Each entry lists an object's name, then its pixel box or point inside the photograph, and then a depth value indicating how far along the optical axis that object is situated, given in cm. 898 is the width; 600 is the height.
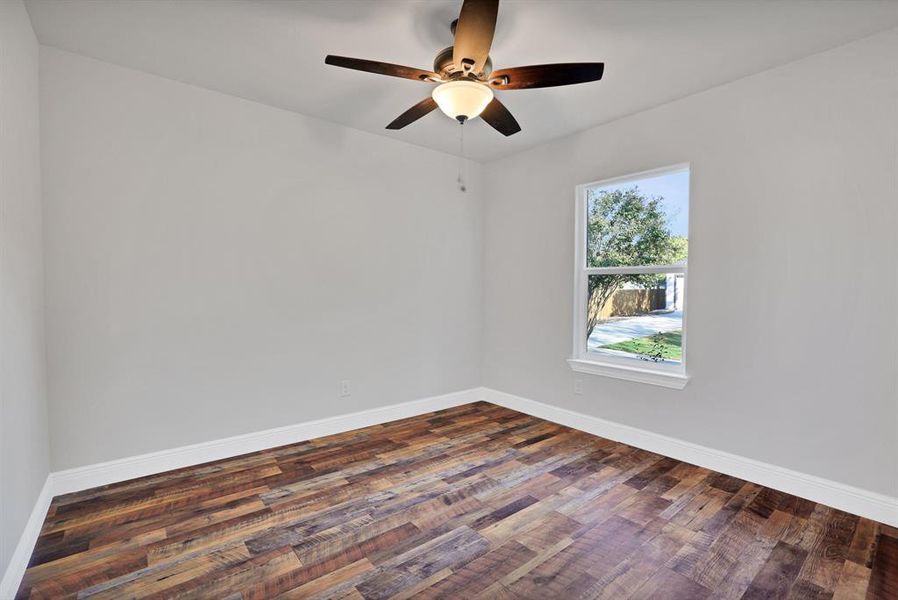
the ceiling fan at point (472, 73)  179
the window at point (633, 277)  306
